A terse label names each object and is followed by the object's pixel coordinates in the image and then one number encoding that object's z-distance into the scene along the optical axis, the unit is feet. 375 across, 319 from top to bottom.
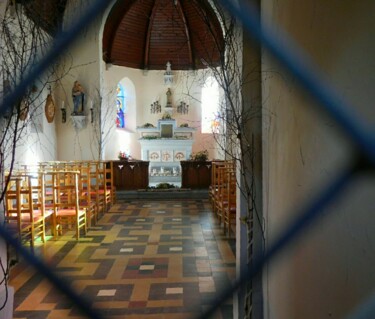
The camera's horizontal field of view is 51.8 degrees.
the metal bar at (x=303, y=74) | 1.77
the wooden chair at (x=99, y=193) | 21.97
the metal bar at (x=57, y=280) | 1.98
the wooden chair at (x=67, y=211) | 17.15
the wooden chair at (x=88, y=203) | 19.81
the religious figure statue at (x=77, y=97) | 34.32
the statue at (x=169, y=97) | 44.98
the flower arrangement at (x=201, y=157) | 32.60
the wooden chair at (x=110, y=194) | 25.88
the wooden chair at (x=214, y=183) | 24.20
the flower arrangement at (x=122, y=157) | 33.24
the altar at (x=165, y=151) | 39.37
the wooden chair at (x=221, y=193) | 20.15
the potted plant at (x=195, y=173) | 32.22
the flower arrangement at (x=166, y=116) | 40.90
